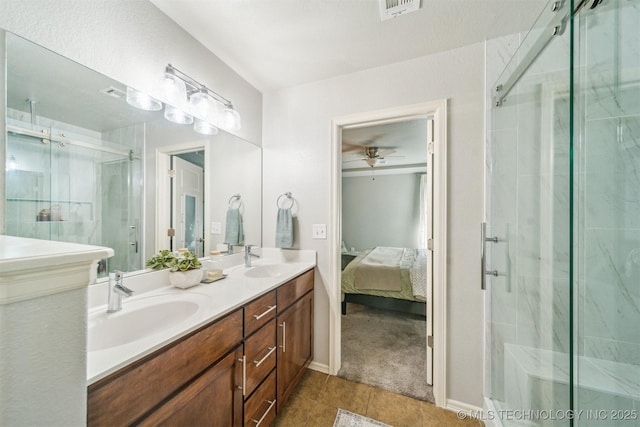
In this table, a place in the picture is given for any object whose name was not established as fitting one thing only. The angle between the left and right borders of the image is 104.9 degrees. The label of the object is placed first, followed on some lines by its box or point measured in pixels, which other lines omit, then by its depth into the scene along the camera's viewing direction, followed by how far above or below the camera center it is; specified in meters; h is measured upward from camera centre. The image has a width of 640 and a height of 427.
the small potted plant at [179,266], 1.31 -0.30
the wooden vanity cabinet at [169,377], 0.66 -0.53
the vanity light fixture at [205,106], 1.45 +0.69
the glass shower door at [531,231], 1.13 -0.09
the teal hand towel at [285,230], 2.00 -0.14
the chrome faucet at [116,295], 1.03 -0.35
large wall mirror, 0.89 +0.21
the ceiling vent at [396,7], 1.28 +1.10
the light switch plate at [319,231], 1.97 -0.15
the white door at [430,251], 1.73 -0.27
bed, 2.86 -0.86
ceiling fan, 4.04 +1.03
